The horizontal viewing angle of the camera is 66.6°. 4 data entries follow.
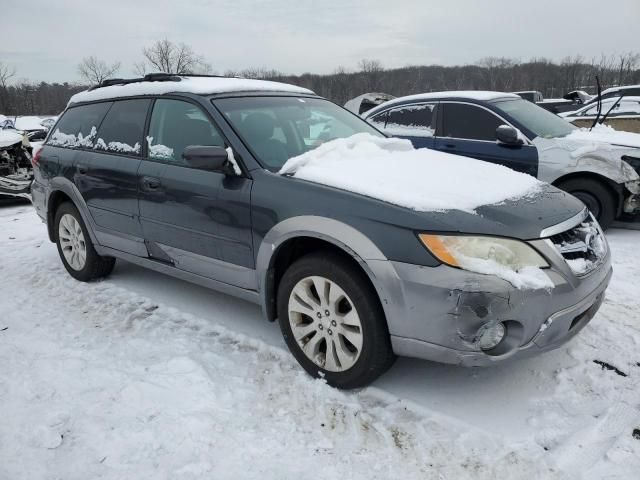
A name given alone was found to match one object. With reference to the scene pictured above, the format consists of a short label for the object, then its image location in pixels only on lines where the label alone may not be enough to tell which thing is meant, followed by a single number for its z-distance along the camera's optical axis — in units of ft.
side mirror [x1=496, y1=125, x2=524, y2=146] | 17.47
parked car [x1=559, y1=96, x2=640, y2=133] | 43.34
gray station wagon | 7.38
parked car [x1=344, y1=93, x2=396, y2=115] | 26.12
